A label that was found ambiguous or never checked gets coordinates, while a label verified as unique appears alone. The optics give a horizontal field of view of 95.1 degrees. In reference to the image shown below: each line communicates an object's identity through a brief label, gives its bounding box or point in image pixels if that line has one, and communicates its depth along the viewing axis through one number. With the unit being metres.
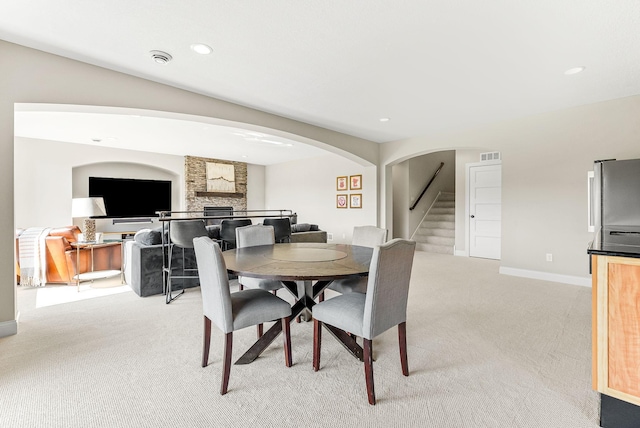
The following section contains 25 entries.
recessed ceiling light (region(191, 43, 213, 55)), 2.38
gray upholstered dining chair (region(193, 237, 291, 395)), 1.72
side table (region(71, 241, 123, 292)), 3.98
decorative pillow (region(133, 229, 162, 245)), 3.79
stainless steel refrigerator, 3.01
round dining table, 1.79
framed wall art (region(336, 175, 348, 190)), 7.26
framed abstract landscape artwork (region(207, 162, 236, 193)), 8.40
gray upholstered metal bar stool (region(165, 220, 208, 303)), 3.36
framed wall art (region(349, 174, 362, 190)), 6.89
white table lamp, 4.25
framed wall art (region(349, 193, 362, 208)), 6.89
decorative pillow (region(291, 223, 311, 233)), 6.06
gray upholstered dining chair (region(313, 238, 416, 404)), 1.65
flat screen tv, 7.06
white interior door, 5.85
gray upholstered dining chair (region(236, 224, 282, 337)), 2.82
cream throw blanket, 3.91
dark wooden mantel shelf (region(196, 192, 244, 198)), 8.26
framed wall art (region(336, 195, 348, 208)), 7.26
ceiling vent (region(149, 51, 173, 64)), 2.48
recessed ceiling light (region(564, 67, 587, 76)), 2.81
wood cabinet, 1.38
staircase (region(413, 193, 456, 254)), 6.83
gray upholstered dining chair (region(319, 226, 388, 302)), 2.40
